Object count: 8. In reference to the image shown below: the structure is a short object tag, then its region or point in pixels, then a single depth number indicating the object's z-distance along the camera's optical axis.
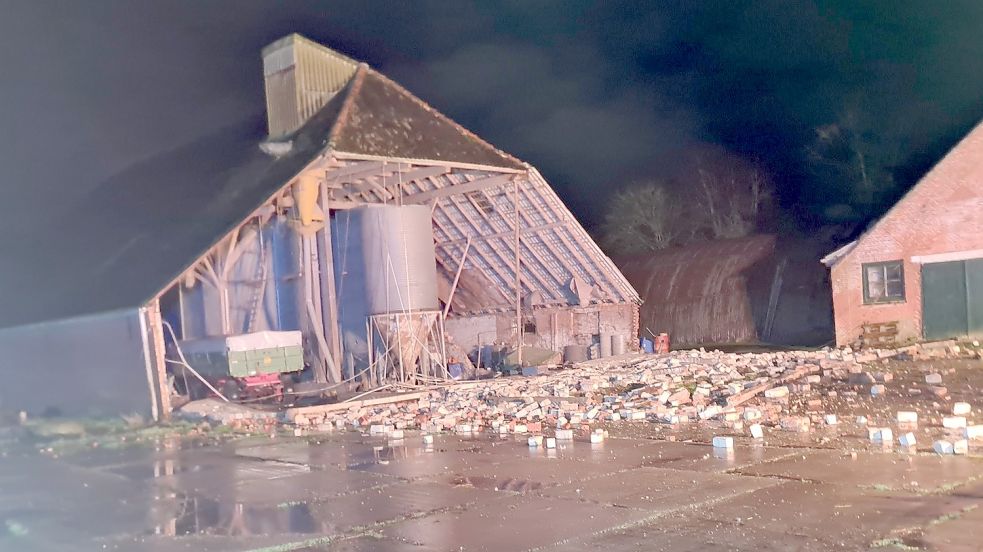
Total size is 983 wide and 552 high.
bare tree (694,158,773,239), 46.88
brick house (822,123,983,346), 20.53
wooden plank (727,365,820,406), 12.93
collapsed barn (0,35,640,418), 19.25
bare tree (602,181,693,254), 48.25
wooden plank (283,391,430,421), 15.90
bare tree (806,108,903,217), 38.50
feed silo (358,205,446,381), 20.95
